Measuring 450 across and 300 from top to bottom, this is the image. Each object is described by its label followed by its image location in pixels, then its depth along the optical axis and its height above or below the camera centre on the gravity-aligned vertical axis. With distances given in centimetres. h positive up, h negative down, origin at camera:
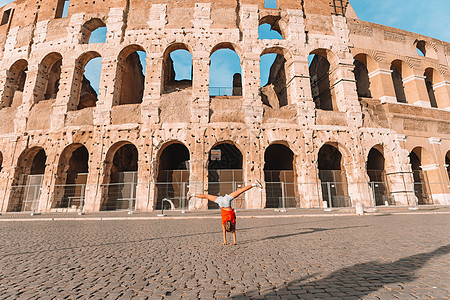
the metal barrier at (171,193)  1241 +50
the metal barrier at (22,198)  1231 +32
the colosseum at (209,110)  1234 +523
